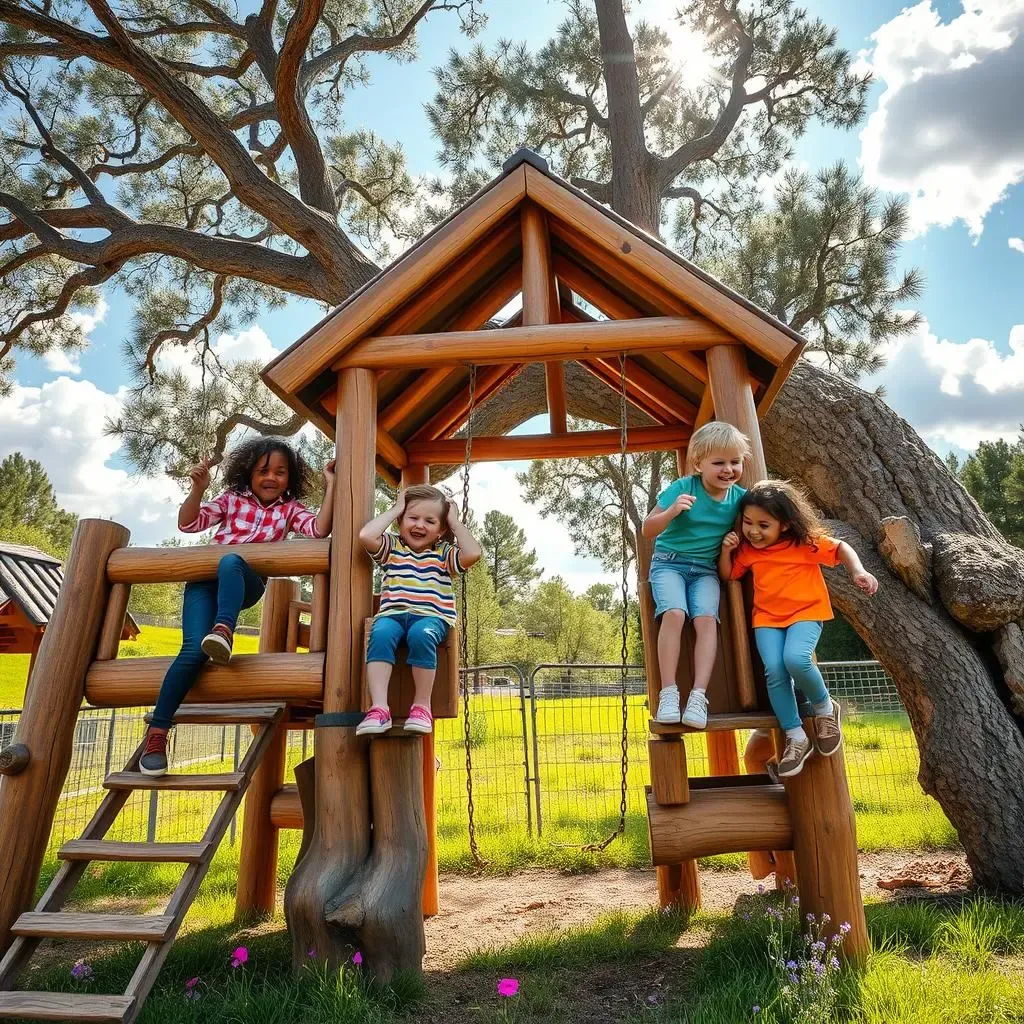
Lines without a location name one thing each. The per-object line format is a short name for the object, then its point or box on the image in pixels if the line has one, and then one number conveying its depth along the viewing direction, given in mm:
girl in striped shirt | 3471
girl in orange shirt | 3227
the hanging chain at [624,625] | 3545
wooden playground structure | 3217
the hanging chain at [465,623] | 3692
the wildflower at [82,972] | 3301
